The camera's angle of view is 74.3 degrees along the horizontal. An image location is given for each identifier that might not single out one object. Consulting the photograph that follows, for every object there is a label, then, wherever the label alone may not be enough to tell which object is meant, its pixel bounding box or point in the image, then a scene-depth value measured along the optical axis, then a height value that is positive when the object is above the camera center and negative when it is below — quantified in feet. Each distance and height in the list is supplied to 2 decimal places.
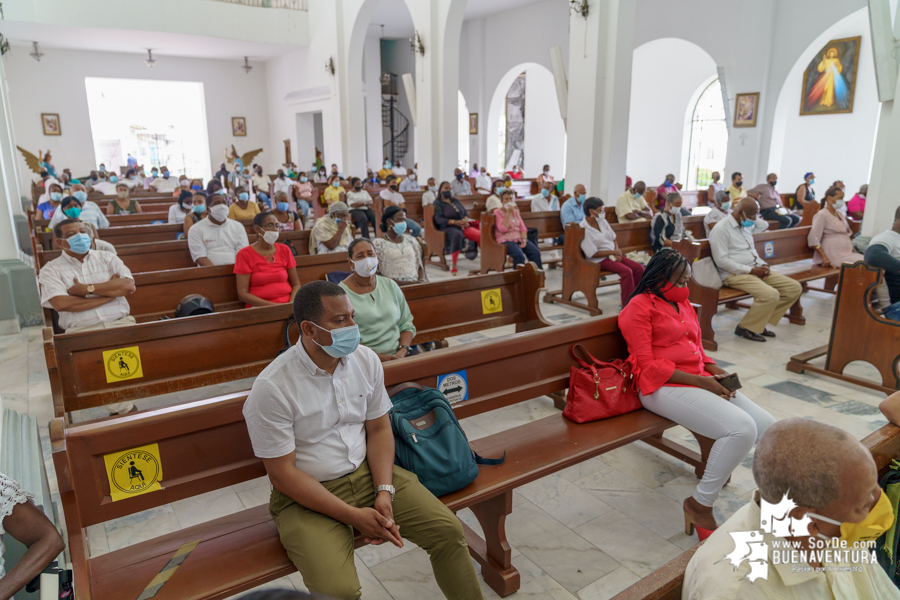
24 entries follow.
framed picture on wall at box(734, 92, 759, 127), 39.73 +3.50
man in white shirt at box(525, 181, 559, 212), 30.48 -1.87
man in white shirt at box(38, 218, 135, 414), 12.02 -2.36
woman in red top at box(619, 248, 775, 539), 8.43 -3.23
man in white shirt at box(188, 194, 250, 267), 16.67 -1.97
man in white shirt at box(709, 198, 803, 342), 16.94 -3.13
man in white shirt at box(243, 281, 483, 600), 5.97 -3.09
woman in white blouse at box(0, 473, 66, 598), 4.83 -3.02
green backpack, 6.90 -3.23
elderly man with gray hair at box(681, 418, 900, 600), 3.78 -2.31
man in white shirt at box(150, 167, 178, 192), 47.70 -1.23
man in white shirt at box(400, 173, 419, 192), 47.68 -1.51
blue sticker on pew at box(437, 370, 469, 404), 8.53 -3.13
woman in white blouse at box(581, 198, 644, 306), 19.71 -2.85
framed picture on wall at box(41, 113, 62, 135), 56.54 +4.21
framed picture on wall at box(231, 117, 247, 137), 65.31 +4.37
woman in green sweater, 10.43 -2.43
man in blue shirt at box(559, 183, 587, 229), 24.86 -1.86
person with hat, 18.49 -2.04
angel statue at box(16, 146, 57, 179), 54.65 +0.76
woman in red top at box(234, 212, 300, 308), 13.99 -2.38
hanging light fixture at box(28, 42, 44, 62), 53.30 +10.09
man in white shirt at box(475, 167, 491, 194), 49.16 -1.52
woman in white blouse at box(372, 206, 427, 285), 14.92 -2.13
